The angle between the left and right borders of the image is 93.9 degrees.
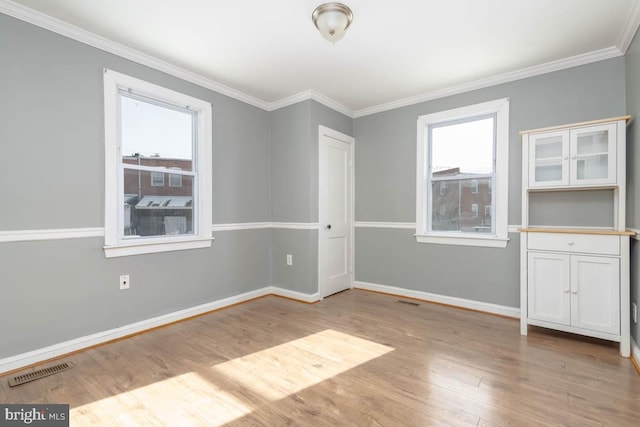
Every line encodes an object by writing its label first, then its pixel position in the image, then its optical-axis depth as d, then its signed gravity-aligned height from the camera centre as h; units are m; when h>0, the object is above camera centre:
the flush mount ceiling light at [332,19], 2.06 +1.35
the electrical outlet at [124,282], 2.61 -0.63
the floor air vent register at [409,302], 3.55 -1.11
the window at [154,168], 2.55 +0.41
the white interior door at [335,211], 3.80 -0.01
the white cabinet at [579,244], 2.29 -0.26
